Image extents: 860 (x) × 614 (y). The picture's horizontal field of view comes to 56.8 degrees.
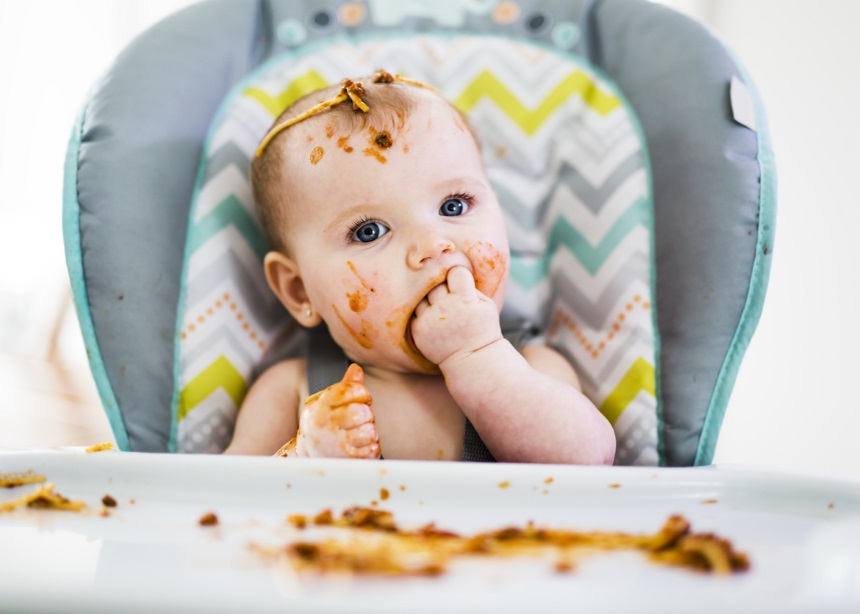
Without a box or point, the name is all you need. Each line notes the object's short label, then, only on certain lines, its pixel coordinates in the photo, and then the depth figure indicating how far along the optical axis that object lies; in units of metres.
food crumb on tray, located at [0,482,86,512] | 0.55
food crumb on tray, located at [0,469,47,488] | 0.59
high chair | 0.85
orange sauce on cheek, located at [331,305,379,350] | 0.83
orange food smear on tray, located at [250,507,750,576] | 0.44
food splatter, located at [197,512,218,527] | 0.52
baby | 0.76
